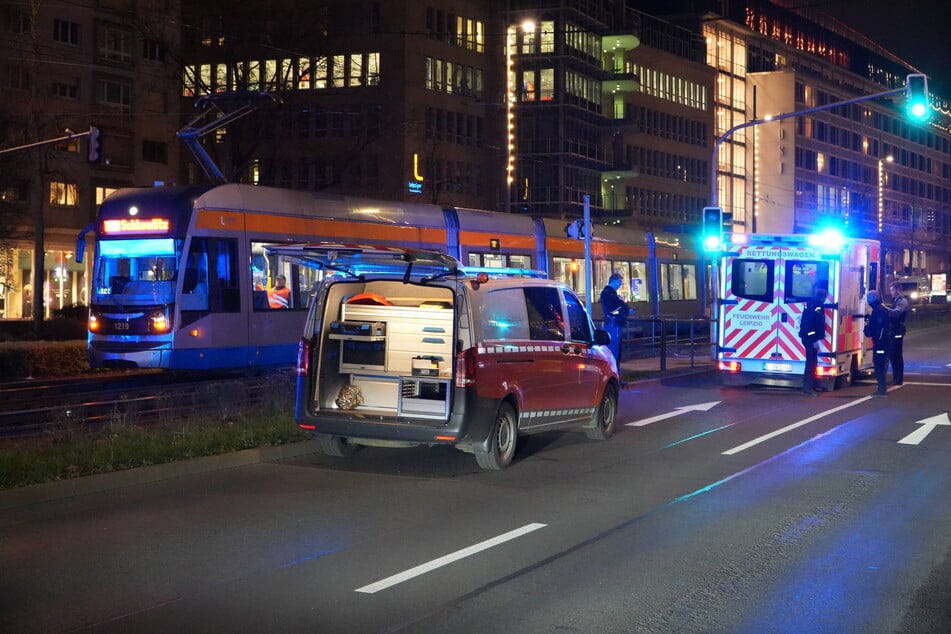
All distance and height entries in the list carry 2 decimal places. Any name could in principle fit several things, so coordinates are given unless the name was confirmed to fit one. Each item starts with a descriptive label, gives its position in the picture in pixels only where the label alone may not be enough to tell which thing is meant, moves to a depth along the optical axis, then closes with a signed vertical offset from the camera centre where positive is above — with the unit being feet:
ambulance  71.87 +0.09
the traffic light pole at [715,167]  106.65 +12.45
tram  71.72 +1.84
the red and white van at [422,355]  39.19 -1.75
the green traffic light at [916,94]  90.48 +15.44
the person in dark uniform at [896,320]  71.72 -0.95
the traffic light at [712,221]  94.07 +6.32
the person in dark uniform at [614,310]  72.28 -0.40
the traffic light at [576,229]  77.20 +4.67
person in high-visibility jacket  77.51 +0.48
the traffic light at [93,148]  114.93 +14.49
